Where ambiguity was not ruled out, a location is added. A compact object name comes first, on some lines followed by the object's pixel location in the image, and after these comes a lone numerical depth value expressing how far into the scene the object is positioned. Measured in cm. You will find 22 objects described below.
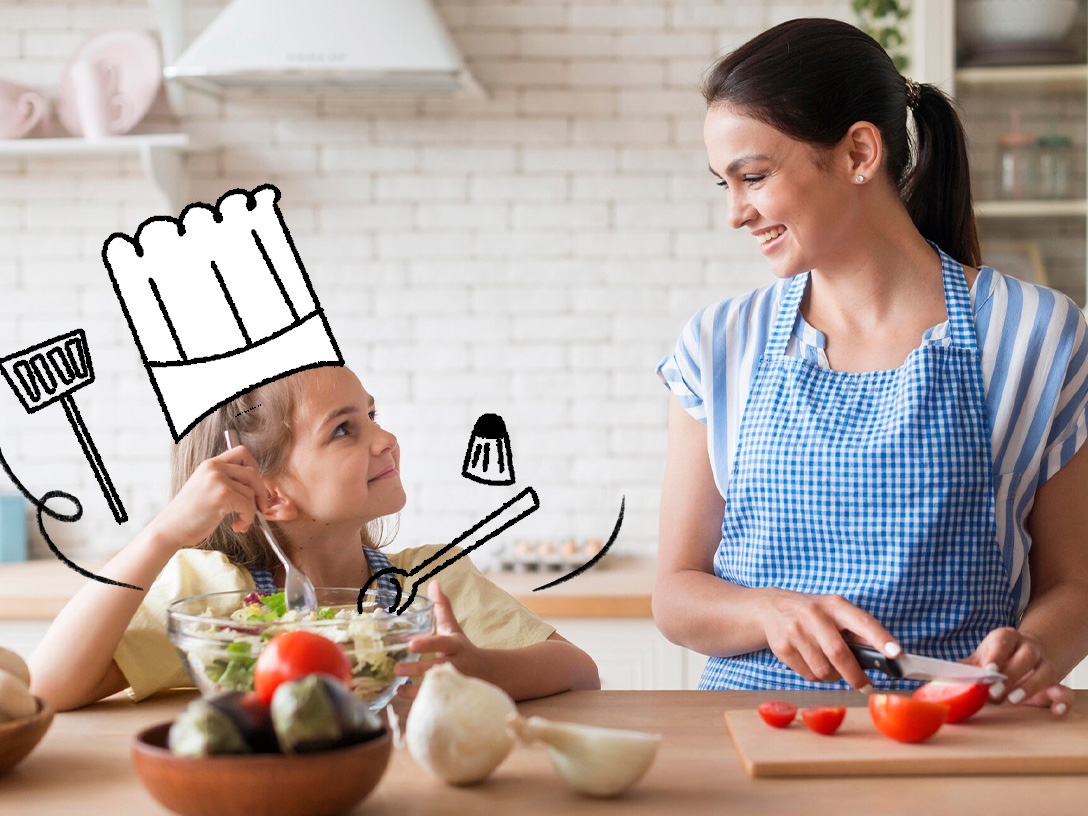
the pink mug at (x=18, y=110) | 299
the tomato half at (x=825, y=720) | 102
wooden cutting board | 95
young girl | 118
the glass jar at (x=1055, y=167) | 278
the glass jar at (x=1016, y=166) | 280
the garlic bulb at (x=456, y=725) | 87
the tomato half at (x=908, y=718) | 99
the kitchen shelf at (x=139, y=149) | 287
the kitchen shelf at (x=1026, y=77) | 274
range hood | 264
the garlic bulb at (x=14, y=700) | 92
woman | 143
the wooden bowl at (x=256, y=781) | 74
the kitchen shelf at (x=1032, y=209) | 276
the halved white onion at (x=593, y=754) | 86
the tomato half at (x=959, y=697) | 108
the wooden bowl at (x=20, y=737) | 90
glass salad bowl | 97
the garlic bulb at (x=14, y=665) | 102
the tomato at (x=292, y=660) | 85
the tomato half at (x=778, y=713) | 105
